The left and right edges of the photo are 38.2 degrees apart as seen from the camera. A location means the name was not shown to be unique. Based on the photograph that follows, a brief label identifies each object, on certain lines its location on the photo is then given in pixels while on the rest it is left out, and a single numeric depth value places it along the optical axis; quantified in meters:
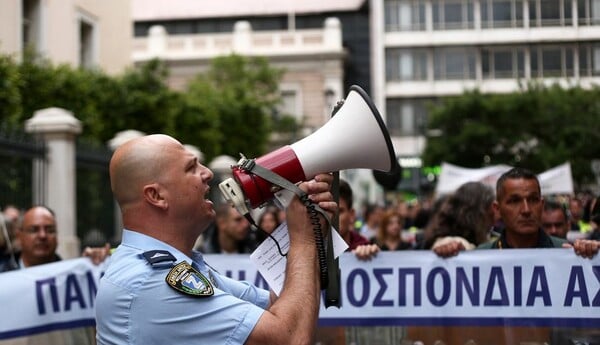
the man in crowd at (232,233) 7.53
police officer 2.36
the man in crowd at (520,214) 4.54
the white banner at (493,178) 14.50
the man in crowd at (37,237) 5.57
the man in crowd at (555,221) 6.35
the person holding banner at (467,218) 5.73
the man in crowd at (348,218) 5.23
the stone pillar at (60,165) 11.01
